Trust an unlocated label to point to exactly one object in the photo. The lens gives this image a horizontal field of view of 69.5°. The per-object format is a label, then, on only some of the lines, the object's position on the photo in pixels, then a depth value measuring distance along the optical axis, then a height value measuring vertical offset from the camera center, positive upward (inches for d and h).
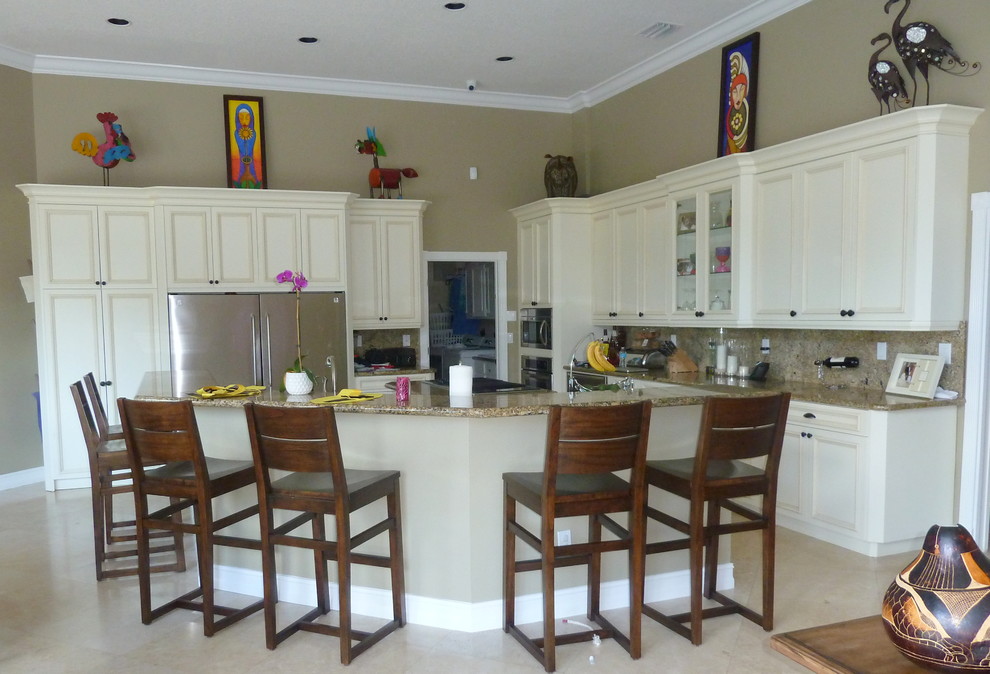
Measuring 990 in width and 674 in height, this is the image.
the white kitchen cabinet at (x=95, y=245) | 222.1 +17.2
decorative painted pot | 51.3 -23.2
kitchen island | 125.0 -33.9
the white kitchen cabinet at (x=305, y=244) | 239.3 +18.1
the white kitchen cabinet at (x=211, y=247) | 230.7 +16.8
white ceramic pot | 140.3 -16.8
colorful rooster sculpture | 233.0 +50.4
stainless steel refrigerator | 227.8 -12.2
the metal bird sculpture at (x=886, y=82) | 157.8 +46.4
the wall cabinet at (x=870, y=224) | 149.2 +15.5
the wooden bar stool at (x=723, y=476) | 113.2 -30.4
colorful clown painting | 205.6 +57.8
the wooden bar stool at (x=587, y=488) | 105.1 -30.2
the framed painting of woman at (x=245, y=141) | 254.1 +56.3
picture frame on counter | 155.5 -18.8
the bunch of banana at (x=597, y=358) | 196.4 -18.0
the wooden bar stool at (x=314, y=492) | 108.9 -31.1
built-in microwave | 269.0 -12.8
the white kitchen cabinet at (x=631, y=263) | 228.2 +10.6
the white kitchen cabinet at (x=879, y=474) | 151.2 -39.9
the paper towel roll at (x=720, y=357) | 216.5 -19.5
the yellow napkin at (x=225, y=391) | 140.4 -18.6
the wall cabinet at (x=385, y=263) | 257.1 +12.3
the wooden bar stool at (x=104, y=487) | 150.7 -40.1
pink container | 131.5 -17.1
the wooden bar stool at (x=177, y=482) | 120.7 -32.1
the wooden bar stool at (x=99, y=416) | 158.9 -25.9
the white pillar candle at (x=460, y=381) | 132.0 -15.8
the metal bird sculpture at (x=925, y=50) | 150.8 +51.4
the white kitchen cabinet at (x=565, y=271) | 262.7 +8.8
